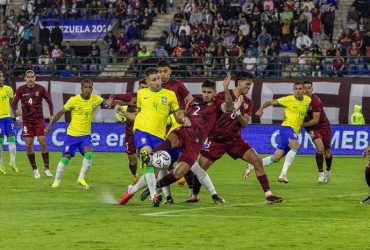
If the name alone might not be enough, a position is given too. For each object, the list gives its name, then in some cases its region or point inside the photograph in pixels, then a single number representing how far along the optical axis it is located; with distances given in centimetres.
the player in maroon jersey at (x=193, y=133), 1864
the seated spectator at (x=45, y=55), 4631
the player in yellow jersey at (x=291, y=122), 2577
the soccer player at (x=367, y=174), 1873
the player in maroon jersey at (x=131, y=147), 2500
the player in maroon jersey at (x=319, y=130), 2609
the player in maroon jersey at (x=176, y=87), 2041
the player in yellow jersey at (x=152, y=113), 1903
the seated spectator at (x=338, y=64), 4016
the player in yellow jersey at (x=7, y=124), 2917
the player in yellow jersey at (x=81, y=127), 2355
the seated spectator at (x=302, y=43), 4303
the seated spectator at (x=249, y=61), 4175
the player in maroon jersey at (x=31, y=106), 2820
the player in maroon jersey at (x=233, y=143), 1953
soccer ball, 1830
